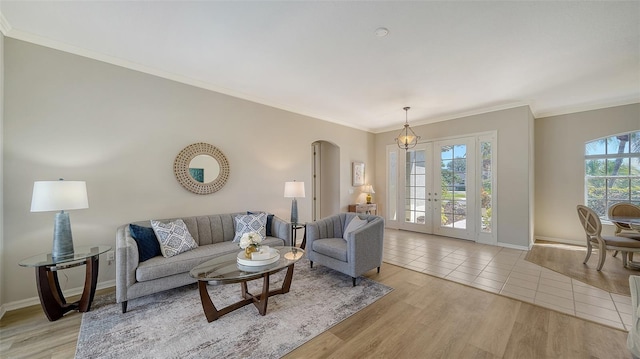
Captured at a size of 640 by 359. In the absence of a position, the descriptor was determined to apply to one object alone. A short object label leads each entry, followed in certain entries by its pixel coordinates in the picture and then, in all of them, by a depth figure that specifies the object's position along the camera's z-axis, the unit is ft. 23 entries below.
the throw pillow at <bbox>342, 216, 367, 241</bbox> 10.98
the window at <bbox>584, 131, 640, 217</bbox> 14.47
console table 19.89
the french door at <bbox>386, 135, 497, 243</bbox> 16.67
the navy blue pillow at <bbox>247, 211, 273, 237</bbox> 12.53
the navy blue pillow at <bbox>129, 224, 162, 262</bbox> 8.71
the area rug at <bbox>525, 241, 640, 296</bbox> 10.02
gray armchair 9.89
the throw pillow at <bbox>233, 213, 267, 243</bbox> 11.54
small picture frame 20.83
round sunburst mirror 11.34
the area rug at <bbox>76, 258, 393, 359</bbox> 6.19
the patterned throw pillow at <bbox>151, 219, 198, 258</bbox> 9.11
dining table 9.78
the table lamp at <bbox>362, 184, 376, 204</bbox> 21.70
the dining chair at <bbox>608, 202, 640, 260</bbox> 12.63
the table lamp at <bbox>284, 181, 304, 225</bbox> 13.75
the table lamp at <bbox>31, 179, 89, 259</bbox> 7.14
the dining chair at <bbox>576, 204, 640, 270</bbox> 10.91
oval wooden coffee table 7.02
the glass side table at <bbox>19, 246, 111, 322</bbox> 7.25
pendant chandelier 15.34
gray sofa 7.79
